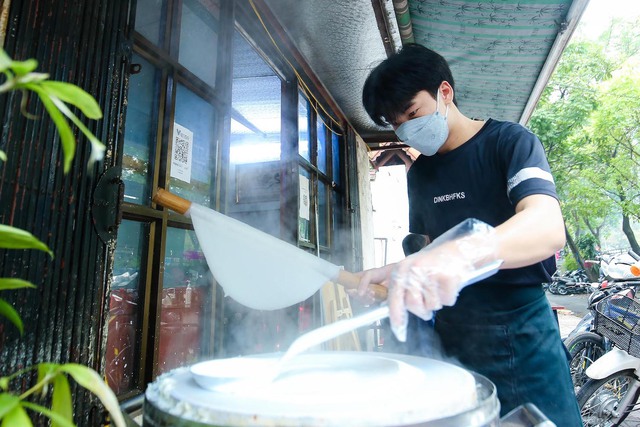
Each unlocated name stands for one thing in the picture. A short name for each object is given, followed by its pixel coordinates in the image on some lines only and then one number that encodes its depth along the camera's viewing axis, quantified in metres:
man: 1.31
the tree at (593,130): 15.05
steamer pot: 0.67
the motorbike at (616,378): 3.43
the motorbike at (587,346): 4.18
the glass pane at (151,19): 1.95
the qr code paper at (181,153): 2.06
